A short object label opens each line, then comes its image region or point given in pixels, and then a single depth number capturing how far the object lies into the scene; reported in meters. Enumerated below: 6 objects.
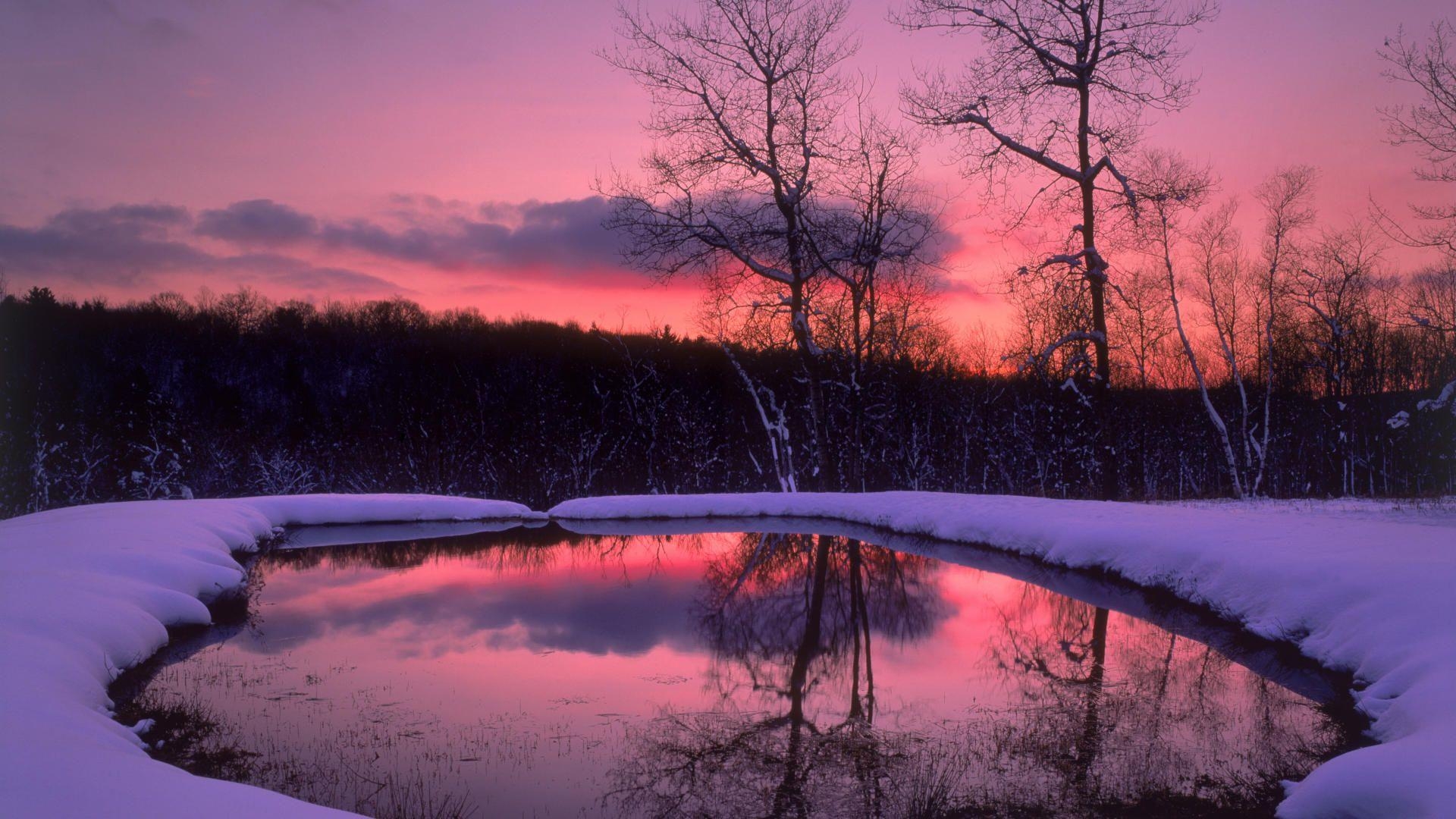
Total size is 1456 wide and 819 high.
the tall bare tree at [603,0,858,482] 22.39
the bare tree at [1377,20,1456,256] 16.33
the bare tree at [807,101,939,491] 22.92
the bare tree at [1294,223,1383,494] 25.94
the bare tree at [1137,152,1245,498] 16.97
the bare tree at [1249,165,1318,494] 25.00
